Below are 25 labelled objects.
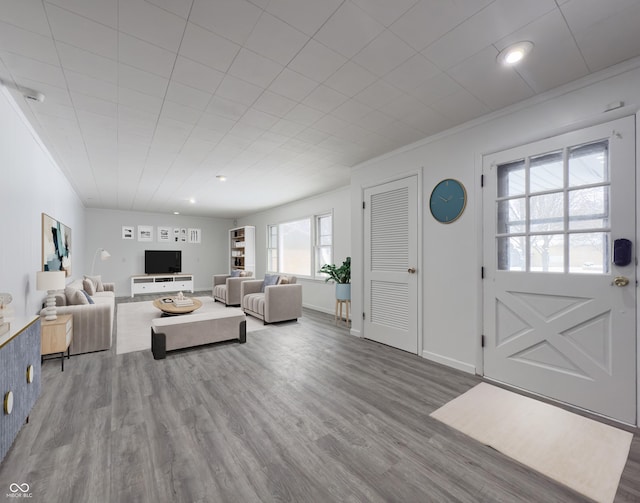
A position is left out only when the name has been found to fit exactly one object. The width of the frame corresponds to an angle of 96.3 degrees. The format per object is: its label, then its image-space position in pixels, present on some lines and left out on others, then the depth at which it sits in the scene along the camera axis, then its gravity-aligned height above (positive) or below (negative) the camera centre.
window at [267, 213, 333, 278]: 6.58 +0.20
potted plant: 5.09 -0.48
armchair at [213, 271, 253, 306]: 6.75 -0.92
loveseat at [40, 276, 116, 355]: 3.61 -0.86
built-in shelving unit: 9.09 +0.12
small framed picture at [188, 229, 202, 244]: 9.89 +0.64
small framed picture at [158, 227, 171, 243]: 9.39 +0.64
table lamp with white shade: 3.04 -0.33
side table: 3.06 -0.90
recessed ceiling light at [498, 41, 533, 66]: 1.92 +1.39
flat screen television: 9.04 -0.25
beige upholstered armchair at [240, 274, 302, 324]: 5.14 -0.92
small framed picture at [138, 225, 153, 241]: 9.07 +0.67
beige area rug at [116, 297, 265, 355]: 3.98 -1.26
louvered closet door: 3.63 -0.15
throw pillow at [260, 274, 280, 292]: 6.03 -0.58
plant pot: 5.08 -0.67
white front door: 2.16 -0.14
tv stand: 8.72 -0.94
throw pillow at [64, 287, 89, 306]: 3.94 -0.61
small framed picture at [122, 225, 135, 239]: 8.83 +0.67
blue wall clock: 3.13 +0.60
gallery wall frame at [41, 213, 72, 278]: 3.76 +0.13
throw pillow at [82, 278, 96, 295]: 5.34 -0.62
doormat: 1.63 -1.26
